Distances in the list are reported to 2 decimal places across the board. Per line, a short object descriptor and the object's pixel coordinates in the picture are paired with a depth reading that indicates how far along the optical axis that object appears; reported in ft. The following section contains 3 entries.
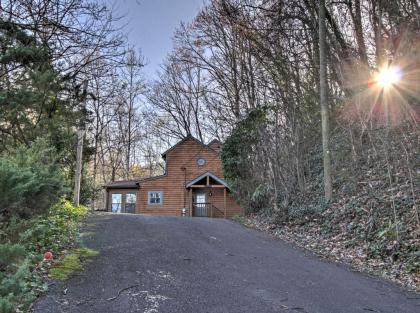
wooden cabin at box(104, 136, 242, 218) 90.02
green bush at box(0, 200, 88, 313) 8.73
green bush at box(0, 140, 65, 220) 10.92
